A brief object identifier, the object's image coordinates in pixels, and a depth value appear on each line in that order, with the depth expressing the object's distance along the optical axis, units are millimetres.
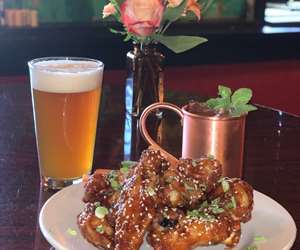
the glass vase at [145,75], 1562
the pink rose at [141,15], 1397
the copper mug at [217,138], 1069
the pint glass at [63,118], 1129
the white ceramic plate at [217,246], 817
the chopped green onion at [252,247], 811
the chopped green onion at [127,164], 889
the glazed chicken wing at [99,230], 783
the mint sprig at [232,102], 1073
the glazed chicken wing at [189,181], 773
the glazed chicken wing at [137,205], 746
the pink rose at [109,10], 1516
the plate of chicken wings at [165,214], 752
